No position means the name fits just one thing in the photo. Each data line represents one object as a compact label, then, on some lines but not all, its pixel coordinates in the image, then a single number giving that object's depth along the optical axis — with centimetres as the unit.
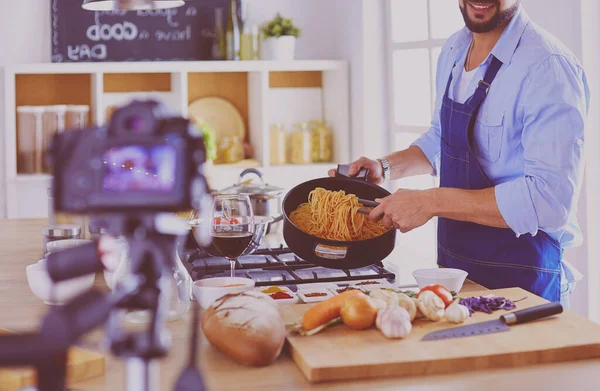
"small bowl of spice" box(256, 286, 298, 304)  172
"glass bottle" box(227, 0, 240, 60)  471
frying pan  192
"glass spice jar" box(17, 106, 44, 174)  453
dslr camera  74
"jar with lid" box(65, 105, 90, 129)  455
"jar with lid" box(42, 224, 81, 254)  226
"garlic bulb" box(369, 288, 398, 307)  149
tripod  70
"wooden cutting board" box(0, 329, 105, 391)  120
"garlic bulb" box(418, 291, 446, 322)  147
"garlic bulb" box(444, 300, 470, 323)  147
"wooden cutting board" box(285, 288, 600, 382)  127
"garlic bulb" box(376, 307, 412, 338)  138
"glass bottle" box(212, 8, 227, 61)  478
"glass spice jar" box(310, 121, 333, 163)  493
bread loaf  129
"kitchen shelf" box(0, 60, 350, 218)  453
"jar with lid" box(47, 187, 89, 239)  261
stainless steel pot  272
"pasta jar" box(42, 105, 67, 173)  453
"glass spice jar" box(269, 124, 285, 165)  480
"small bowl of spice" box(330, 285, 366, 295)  178
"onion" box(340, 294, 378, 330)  143
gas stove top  196
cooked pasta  204
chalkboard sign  469
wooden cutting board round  489
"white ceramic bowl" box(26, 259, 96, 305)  165
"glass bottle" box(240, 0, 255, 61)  475
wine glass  183
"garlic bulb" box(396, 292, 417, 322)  147
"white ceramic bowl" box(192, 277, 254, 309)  162
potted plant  471
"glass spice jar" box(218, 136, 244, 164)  477
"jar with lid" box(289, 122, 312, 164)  484
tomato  152
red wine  182
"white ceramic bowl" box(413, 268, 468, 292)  175
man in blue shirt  197
